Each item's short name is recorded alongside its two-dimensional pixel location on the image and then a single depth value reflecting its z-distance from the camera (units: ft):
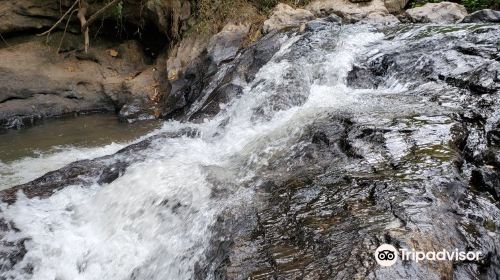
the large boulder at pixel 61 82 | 23.94
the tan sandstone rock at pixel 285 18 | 23.75
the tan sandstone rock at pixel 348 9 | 24.20
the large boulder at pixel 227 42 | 22.71
